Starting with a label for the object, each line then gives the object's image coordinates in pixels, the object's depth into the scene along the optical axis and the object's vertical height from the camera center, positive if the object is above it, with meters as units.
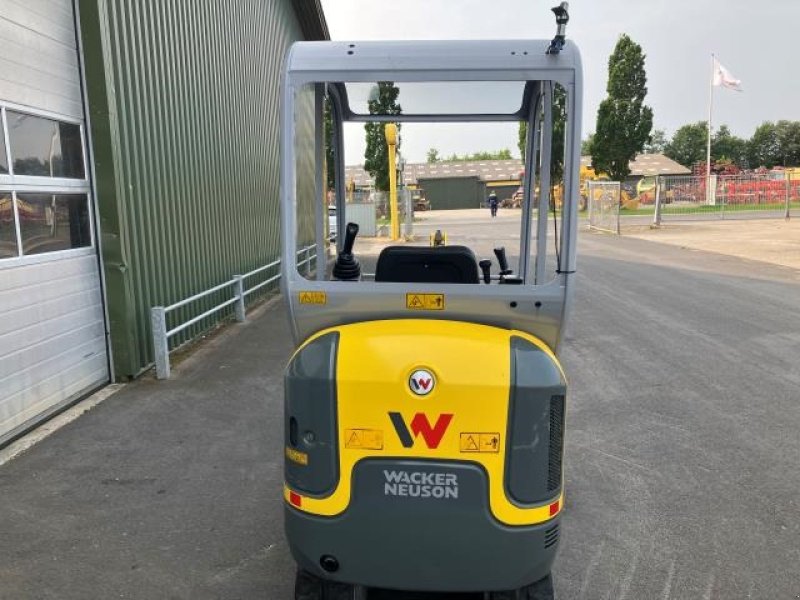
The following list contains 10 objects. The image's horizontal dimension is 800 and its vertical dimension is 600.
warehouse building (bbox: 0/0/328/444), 5.41 +0.07
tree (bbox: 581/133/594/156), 37.49 +2.47
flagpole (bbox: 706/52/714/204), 34.04 -0.22
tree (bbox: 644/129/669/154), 103.65 +7.13
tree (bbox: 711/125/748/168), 87.62 +5.12
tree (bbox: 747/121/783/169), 84.00 +5.01
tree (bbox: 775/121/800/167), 80.83 +5.50
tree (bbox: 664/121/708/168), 88.31 +5.83
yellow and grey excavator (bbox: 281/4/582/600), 2.40 -0.81
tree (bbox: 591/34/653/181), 35.59 +4.10
